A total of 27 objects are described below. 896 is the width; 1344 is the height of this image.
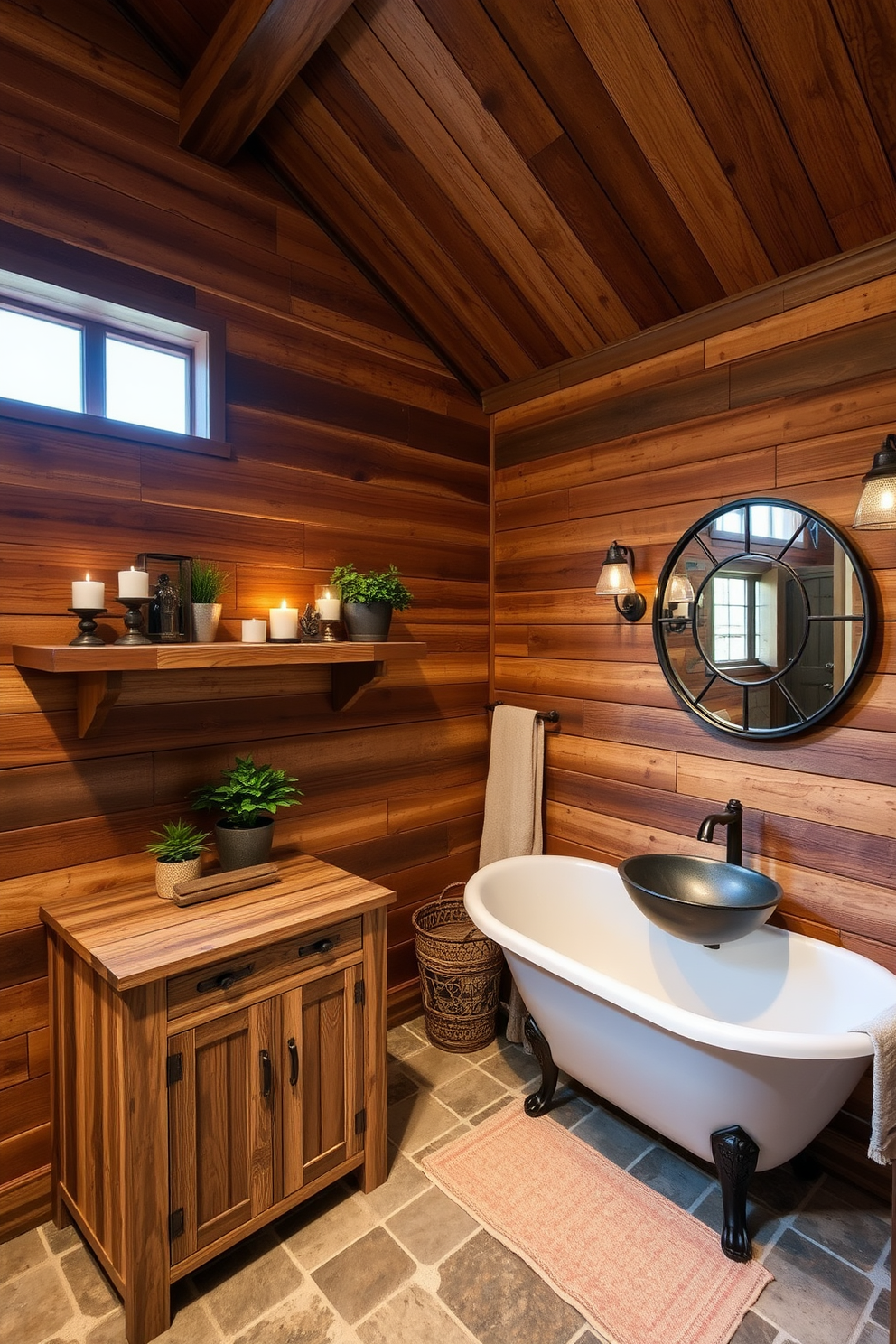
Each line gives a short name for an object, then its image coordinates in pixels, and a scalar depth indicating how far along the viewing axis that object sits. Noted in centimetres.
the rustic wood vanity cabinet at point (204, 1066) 147
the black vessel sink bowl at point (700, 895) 182
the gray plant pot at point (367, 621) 226
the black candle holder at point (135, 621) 178
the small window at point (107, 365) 186
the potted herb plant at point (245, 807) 198
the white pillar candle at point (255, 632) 210
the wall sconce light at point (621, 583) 238
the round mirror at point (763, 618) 195
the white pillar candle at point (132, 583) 178
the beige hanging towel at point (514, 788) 275
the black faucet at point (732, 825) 206
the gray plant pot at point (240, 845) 198
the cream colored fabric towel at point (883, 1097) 144
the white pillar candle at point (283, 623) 213
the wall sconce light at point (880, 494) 167
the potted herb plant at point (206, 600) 198
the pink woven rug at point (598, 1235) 155
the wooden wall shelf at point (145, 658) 159
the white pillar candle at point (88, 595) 173
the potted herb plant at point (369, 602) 227
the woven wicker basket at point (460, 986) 248
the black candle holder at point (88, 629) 172
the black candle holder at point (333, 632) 223
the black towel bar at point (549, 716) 276
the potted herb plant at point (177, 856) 184
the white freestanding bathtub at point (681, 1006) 157
